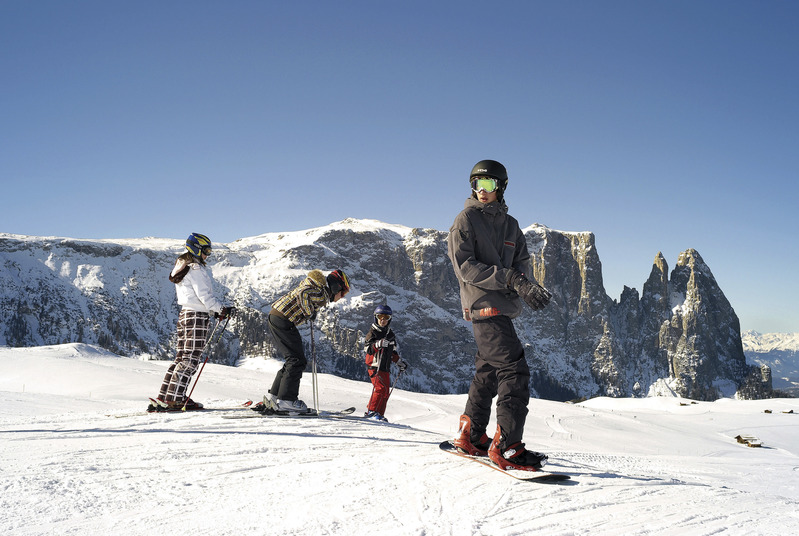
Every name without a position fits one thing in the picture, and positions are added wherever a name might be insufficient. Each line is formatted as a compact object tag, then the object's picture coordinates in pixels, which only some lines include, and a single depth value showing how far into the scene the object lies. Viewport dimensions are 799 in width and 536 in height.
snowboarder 3.70
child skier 8.69
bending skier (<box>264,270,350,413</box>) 6.51
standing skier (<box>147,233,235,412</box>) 6.52
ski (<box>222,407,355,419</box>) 6.43
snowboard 3.31
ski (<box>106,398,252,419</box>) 6.23
